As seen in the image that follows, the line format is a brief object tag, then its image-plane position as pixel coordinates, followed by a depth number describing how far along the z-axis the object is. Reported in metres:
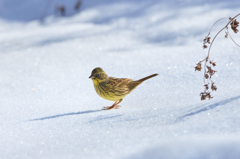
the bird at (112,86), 7.19
